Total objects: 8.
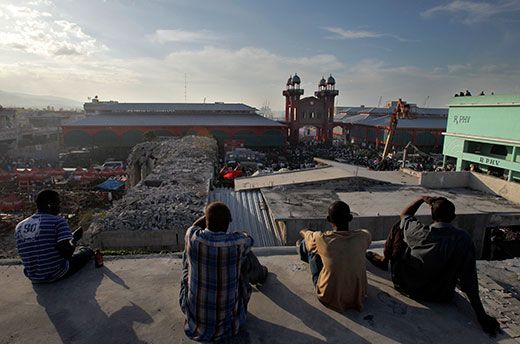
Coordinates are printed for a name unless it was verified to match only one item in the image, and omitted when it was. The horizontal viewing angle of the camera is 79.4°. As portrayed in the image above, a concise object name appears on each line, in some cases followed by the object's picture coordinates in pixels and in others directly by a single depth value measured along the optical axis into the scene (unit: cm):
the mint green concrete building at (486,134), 1672
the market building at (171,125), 3406
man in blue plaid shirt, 251
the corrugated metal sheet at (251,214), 859
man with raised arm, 284
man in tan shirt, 286
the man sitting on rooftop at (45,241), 316
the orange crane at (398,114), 1931
